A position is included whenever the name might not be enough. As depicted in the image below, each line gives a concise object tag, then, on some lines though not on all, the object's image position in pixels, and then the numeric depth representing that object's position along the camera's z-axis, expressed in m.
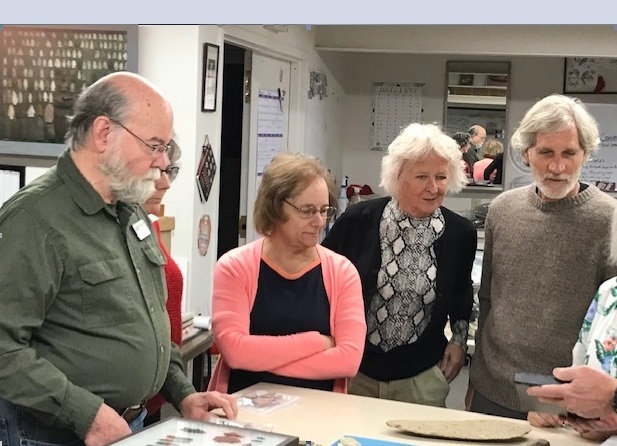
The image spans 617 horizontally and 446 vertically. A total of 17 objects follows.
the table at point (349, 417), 1.69
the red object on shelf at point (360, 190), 5.32
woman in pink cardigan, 1.90
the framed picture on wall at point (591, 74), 5.12
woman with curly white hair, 2.16
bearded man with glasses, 1.29
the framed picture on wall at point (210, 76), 3.12
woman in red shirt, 2.01
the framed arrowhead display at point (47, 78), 2.89
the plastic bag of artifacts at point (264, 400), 1.82
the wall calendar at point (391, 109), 5.44
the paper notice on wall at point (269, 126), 4.12
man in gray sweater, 1.97
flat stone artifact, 1.68
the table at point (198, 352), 2.42
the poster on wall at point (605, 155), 5.17
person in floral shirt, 1.50
